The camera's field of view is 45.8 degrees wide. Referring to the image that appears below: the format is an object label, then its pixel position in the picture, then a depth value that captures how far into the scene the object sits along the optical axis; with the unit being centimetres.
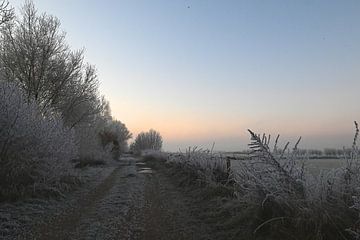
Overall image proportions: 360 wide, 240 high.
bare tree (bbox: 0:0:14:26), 1727
